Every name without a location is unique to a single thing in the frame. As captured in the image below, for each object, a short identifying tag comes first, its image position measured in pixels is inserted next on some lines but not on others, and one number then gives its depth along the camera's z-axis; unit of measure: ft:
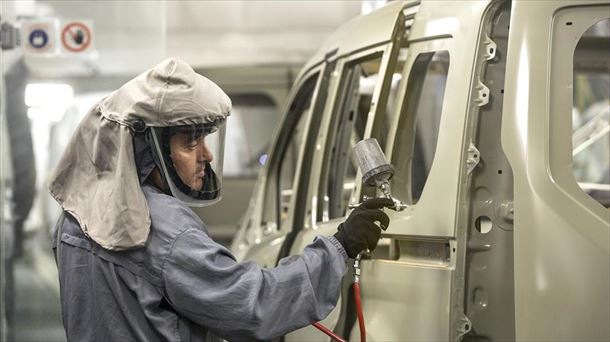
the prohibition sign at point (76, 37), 22.70
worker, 10.80
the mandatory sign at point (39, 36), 22.43
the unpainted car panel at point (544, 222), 10.78
